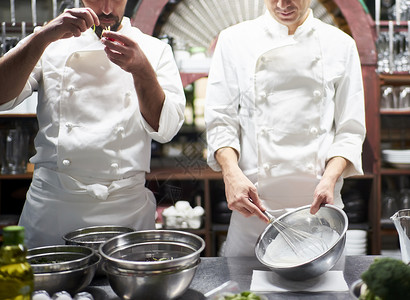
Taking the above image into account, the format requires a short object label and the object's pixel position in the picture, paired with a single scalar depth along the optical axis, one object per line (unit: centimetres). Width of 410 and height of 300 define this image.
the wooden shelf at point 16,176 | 301
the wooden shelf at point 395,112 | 308
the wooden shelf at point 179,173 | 308
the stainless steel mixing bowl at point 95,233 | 135
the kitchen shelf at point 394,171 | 307
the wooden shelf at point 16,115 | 304
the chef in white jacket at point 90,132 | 159
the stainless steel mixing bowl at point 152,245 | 120
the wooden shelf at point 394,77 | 304
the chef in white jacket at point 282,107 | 166
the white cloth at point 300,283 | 120
